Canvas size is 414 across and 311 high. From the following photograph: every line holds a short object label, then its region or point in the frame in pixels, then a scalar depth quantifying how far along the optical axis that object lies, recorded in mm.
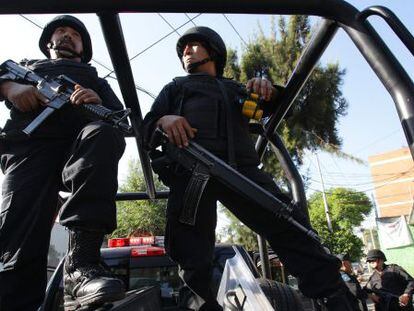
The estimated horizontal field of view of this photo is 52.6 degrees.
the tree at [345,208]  43359
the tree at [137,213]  25438
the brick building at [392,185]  50281
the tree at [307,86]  13195
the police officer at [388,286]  5551
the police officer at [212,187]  1442
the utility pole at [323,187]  24112
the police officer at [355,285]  5576
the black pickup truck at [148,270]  2617
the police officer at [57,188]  1193
